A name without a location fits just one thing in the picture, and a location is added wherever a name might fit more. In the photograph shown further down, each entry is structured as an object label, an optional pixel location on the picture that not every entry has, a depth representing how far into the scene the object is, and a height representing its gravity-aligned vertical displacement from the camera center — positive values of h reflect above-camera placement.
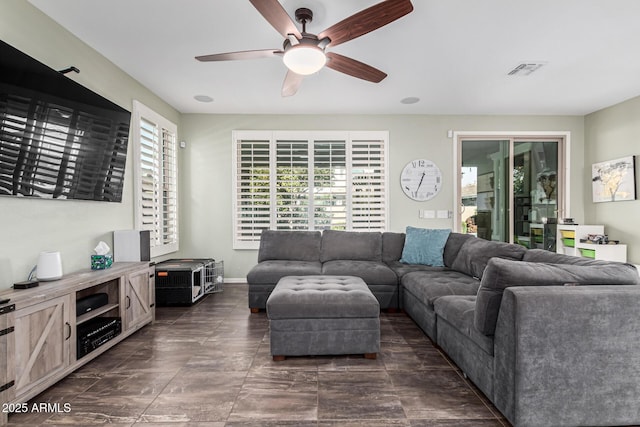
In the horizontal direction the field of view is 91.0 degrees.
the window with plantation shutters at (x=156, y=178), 3.76 +0.49
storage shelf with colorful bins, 4.25 -0.49
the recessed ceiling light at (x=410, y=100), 4.36 +1.59
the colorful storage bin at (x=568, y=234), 4.72 -0.34
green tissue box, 2.80 -0.41
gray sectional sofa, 1.60 -0.69
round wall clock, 5.05 +0.53
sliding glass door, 5.14 +0.43
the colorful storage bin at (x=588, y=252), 4.41 -0.60
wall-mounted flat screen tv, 2.02 +0.63
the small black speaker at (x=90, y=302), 2.42 -0.70
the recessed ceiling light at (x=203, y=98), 4.25 +1.60
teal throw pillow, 3.95 -0.44
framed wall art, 4.29 +0.45
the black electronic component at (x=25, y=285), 2.04 -0.45
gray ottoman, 2.44 -0.88
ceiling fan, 1.93 +1.25
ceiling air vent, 3.33 +1.57
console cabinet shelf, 1.81 -0.75
